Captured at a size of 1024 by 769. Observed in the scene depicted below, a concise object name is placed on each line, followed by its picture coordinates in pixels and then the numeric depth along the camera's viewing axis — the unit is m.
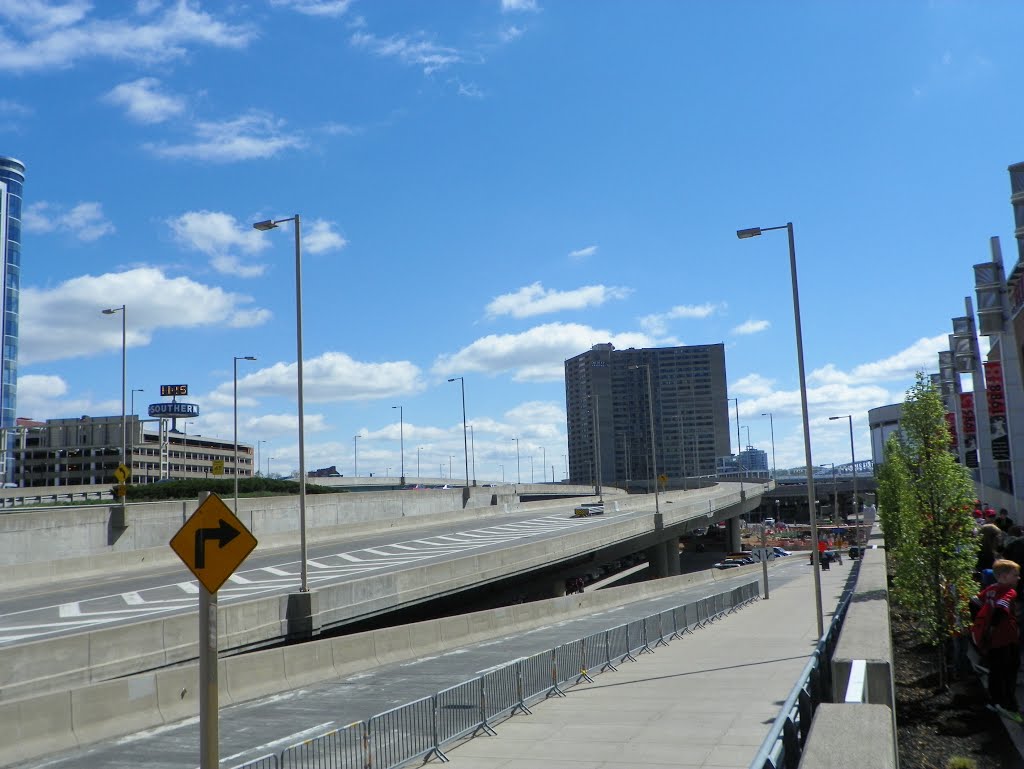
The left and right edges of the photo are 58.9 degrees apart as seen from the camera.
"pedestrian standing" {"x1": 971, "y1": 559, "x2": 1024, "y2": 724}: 10.86
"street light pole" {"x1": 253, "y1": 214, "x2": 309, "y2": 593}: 22.91
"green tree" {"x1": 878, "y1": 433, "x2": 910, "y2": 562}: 27.17
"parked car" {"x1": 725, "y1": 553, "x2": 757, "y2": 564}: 71.94
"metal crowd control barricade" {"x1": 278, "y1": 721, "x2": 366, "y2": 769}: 10.40
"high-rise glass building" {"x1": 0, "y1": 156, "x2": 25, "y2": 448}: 127.02
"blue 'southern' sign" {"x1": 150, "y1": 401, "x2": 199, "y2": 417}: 120.88
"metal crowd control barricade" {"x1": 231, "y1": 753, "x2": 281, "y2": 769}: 9.43
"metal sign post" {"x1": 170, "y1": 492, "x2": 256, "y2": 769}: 6.58
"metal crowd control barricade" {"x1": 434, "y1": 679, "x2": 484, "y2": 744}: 12.50
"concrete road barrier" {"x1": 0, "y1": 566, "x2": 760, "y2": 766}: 12.80
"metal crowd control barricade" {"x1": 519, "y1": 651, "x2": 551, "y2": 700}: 15.03
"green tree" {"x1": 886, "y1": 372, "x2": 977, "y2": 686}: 15.60
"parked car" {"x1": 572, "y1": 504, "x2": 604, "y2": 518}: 68.75
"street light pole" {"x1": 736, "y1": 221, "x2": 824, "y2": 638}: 21.52
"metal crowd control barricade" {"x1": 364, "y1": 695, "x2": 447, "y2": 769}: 11.47
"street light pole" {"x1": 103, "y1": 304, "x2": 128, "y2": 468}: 38.78
